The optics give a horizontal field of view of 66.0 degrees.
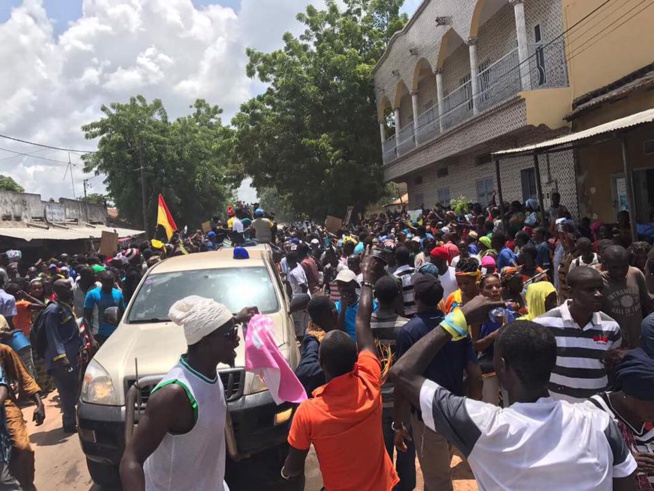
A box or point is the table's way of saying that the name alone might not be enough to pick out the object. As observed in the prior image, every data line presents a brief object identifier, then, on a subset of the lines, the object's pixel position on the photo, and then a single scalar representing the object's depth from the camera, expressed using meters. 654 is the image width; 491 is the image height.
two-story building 10.81
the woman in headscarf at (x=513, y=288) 4.44
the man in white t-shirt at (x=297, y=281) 6.87
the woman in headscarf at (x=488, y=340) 3.59
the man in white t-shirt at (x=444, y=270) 5.50
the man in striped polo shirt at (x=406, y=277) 4.62
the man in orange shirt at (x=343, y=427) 2.35
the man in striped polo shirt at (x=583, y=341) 2.76
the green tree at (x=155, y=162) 31.80
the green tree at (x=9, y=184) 39.71
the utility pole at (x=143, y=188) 29.10
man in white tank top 1.97
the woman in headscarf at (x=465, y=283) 4.06
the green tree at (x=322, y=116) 24.09
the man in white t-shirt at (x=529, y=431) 1.51
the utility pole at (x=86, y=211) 30.78
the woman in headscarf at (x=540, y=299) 3.71
